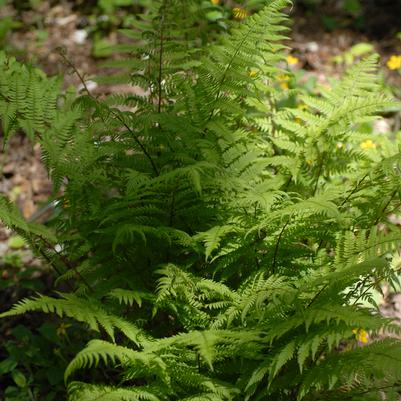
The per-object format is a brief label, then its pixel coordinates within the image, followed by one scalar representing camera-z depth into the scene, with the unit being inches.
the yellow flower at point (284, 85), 149.8
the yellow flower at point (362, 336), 100.9
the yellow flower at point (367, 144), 131.4
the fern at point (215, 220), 76.4
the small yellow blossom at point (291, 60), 143.9
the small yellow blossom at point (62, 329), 109.4
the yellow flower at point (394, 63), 150.6
